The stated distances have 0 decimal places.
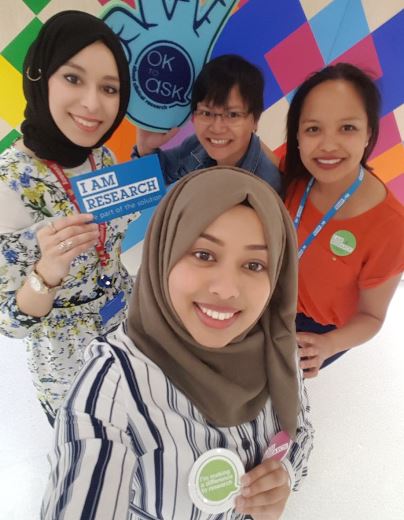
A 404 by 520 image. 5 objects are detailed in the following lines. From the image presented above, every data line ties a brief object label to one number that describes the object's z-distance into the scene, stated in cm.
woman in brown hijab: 65
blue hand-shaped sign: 123
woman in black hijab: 88
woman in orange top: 114
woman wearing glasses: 124
